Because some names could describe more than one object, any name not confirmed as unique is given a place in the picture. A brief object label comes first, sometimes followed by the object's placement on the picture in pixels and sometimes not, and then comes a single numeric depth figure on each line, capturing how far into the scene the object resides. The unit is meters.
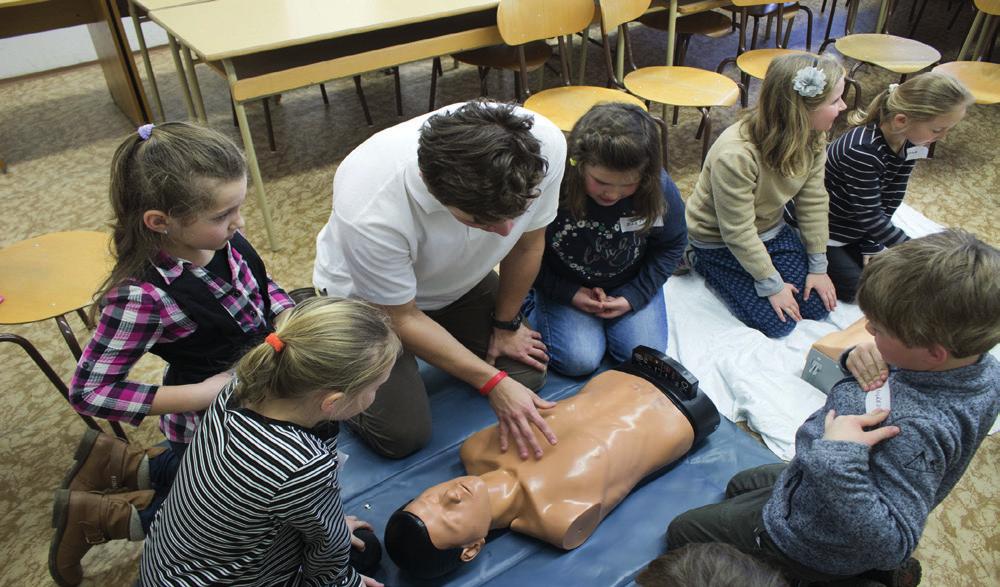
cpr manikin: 1.36
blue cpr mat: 1.48
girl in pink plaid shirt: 1.20
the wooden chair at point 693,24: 3.76
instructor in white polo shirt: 1.25
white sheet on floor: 1.93
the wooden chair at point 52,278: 1.70
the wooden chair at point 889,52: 3.39
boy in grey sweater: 0.96
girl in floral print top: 1.67
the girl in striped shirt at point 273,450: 1.04
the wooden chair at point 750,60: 3.31
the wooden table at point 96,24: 3.30
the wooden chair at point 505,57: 3.40
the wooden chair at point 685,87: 2.94
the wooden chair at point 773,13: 3.96
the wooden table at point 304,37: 2.47
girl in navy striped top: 1.98
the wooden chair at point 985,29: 3.50
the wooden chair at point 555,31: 2.87
